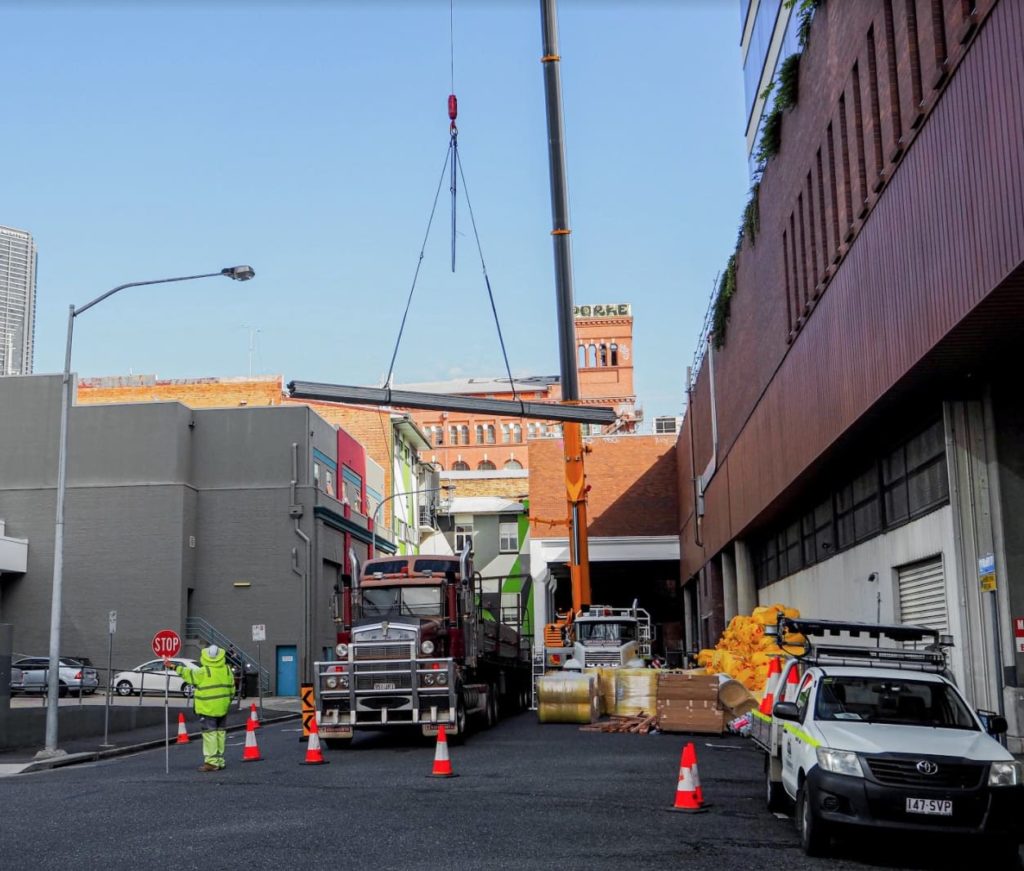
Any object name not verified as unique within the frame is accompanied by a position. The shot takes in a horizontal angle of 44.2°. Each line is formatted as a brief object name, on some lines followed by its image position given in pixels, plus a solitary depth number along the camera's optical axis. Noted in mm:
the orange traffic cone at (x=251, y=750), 20391
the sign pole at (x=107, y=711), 26272
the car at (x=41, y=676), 41094
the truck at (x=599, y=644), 34062
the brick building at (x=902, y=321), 13977
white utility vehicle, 9883
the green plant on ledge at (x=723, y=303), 36656
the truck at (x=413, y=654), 22359
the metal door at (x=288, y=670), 50750
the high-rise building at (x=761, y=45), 33531
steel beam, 28578
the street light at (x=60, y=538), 23766
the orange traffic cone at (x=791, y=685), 13055
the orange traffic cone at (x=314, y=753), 19406
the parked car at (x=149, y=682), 45438
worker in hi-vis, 18281
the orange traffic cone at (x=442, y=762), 16859
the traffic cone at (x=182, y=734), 24277
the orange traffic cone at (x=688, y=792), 13008
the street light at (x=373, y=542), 57656
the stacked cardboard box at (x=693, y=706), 24656
